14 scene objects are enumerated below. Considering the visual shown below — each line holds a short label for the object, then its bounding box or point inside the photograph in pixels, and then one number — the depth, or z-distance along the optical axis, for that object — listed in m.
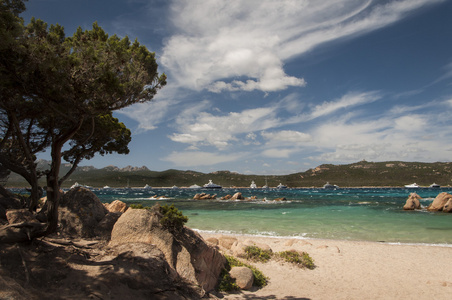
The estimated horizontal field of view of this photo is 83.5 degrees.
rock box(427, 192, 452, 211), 33.53
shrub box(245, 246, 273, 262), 12.22
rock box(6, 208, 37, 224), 7.96
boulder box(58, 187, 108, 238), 9.70
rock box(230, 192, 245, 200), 63.97
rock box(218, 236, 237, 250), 13.67
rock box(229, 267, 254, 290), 9.08
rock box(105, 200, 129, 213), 19.95
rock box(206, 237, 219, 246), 13.99
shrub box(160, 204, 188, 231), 8.66
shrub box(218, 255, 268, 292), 8.80
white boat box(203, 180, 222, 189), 145.25
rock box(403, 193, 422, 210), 36.31
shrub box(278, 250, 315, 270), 11.84
